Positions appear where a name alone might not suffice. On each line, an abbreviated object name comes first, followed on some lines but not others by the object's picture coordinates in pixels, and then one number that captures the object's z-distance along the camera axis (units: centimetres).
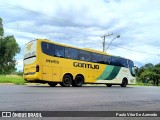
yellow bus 1004
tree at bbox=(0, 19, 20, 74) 2998
